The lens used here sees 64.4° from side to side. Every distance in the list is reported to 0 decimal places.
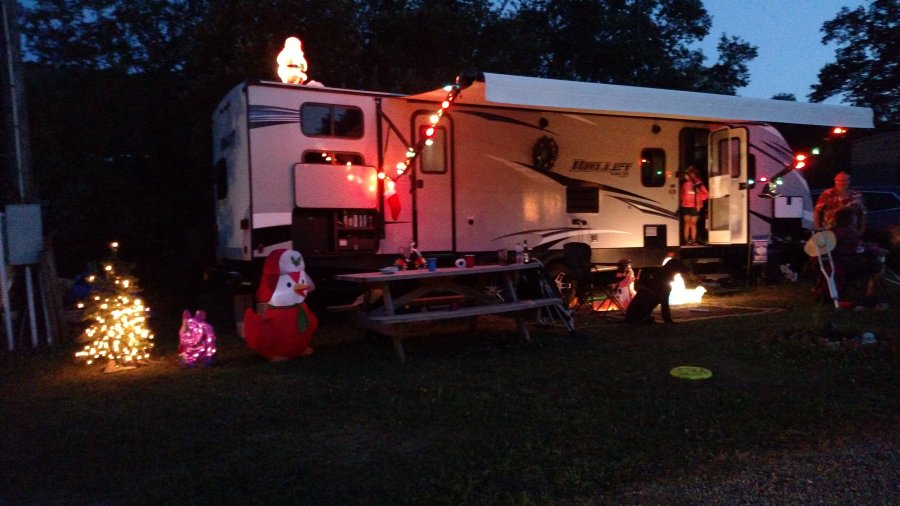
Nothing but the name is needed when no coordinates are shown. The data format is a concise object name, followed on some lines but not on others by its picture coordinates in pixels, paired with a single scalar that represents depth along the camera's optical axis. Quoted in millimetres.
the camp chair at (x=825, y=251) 9227
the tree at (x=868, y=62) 22562
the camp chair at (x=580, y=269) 9469
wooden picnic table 6738
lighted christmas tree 6664
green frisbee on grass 5870
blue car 13430
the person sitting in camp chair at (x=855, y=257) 9125
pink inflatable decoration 6680
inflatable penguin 6707
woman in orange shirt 11117
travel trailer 8117
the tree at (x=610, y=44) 19781
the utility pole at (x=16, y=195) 7742
